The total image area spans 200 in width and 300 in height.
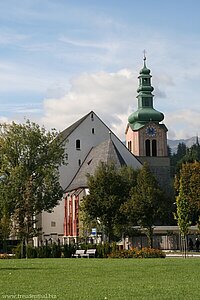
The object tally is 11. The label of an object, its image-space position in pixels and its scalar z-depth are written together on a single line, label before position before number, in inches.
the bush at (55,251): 2015.3
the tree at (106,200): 2635.3
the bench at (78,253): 1942.7
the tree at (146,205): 2613.2
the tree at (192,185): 3034.0
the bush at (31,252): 1998.0
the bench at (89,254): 1927.7
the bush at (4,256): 1975.9
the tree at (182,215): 1956.2
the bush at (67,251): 2018.9
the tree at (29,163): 2810.0
